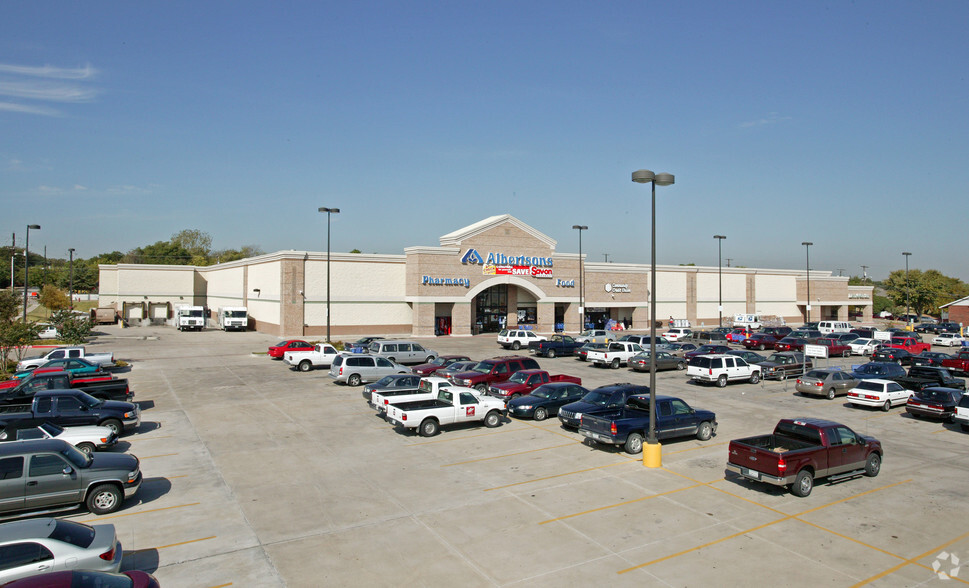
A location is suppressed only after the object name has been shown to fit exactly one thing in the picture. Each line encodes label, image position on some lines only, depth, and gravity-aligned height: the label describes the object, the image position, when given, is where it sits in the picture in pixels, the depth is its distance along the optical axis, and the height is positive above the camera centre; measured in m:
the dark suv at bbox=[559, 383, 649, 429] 19.73 -3.40
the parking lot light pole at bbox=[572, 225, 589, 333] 61.12 +0.79
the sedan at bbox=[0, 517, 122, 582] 8.16 -3.52
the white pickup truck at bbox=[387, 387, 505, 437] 19.51 -3.69
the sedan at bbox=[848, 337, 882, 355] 45.75 -3.30
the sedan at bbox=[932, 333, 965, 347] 55.34 -3.39
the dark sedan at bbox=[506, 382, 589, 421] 22.16 -3.71
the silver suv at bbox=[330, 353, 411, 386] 29.66 -3.44
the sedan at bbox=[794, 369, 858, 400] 27.70 -3.74
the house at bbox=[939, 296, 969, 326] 81.50 -1.10
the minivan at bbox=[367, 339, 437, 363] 36.56 -3.13
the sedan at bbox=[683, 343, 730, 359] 37.38 -3.02
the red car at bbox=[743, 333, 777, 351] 48.94 -3.24
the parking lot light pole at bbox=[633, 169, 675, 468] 16.45 -2.08
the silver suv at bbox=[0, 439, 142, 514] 11.67 -3.62
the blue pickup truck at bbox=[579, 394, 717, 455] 17.55 -3.67
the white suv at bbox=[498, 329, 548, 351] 47.38 -3.01
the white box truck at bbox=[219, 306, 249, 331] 63.09 -2.07
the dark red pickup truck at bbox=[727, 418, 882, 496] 13.88 -3.66
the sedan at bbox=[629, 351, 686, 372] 34.76 -3.61
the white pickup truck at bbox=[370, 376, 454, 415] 20.70 -3.34
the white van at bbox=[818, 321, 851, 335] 61.33 -2.55
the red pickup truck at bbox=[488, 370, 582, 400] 23.97 -3.40
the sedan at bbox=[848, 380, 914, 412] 25.08 -3.83
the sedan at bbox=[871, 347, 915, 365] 39.06 -3.48
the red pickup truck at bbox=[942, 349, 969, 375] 35.66 -3.62
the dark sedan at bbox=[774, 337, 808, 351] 43.44 -3.02
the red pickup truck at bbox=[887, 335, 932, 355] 44.28 -3.10
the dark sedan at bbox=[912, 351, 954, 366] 36.16 -3.40
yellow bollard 16.42 -4.20
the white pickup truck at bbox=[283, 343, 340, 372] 34.75 -3.37
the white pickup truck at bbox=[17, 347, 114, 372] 32.36 -3.29
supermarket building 57.47 +1.17
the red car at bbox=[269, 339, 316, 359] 38.81 -3.11
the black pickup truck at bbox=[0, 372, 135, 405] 21.69 -3.32
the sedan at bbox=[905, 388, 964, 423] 22.67 -3.79
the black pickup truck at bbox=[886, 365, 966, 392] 27.54 -3.53
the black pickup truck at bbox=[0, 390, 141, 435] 17.61 -3.44
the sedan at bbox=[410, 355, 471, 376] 29.83 -3.35
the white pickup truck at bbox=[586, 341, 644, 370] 37.41 -3.31
